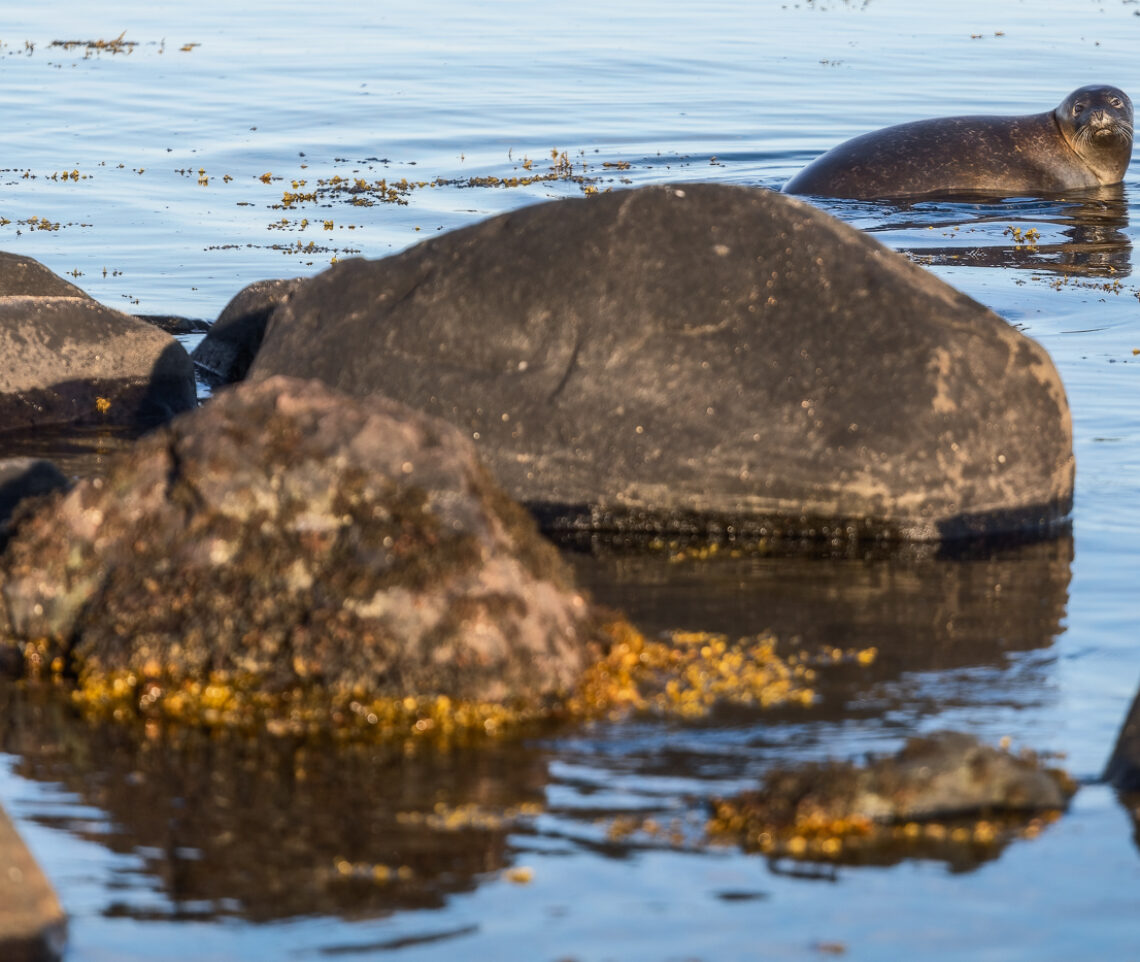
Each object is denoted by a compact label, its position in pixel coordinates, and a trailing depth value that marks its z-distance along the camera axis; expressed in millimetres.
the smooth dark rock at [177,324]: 23094
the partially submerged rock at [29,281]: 21172
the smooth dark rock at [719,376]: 15375
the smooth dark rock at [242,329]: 20844
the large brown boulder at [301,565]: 11273
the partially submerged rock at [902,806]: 9539
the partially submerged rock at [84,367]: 19328
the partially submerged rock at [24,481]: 14602
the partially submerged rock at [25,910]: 8273
